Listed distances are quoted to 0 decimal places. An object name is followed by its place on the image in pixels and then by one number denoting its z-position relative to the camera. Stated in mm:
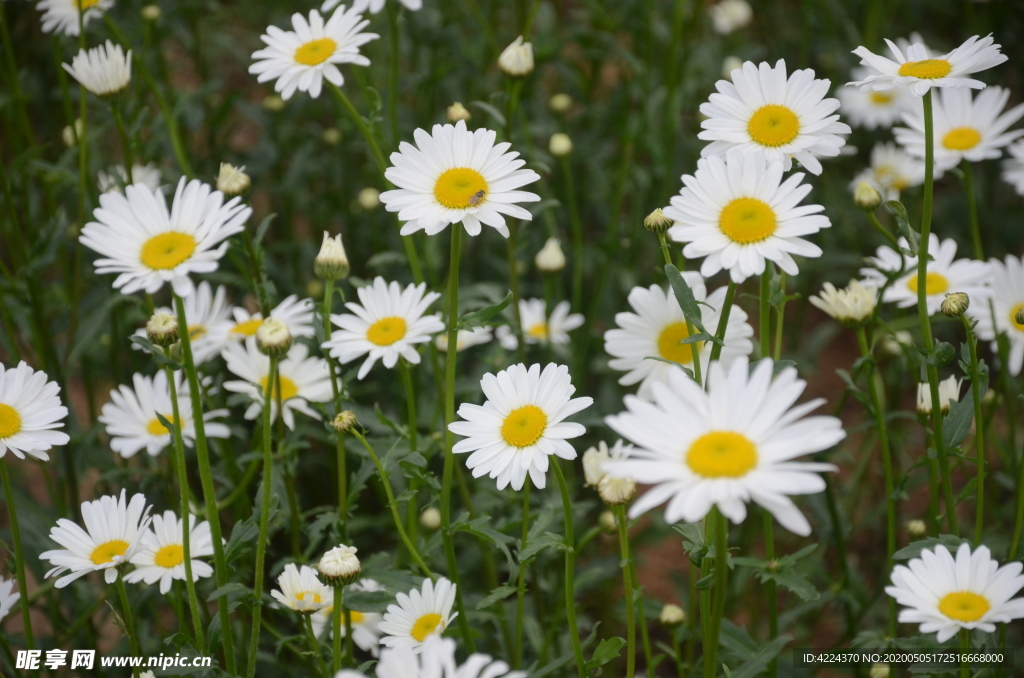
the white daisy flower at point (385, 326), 1395
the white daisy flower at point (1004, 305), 1457
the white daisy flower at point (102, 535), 1364
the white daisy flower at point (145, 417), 1456
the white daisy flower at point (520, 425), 1344
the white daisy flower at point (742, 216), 1319
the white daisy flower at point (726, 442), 1235
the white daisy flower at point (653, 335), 1421
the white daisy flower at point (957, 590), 1304
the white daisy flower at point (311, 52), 1422
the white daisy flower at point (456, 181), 1358
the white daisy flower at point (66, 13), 1508
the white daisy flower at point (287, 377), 1454
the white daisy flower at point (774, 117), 1352
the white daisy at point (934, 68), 1339
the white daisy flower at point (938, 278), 1439
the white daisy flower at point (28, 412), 1365
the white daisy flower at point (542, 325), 1578
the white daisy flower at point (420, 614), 1367
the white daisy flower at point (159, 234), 1311
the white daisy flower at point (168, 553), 1381
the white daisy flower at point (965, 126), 1478
